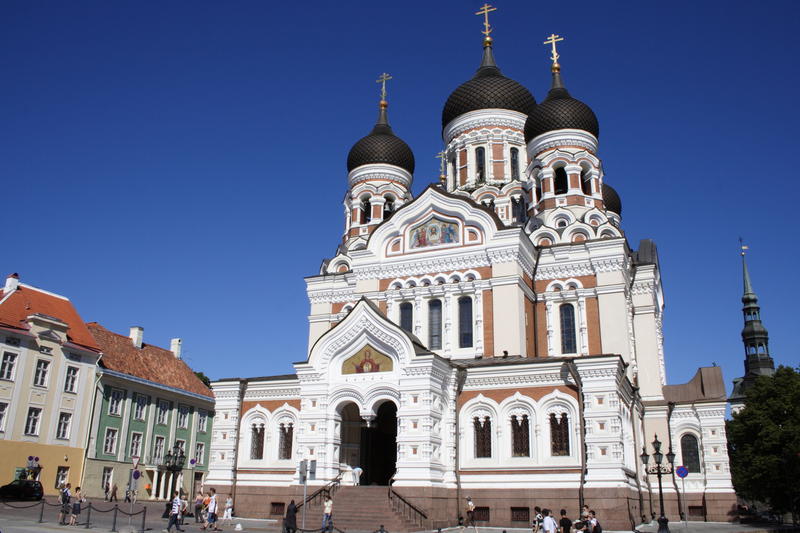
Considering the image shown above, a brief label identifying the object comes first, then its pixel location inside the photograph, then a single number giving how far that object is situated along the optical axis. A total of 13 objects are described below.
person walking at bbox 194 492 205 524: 23.08
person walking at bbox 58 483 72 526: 19.38
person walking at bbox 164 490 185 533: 18.34
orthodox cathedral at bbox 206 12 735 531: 21.88
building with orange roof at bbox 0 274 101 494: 28.89
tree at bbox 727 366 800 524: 28.64
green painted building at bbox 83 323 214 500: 33.44
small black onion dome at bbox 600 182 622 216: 43.19
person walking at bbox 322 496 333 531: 18.02
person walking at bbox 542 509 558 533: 16.28
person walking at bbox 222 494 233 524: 23.45
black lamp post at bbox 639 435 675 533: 18.36
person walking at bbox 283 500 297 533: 17.78
